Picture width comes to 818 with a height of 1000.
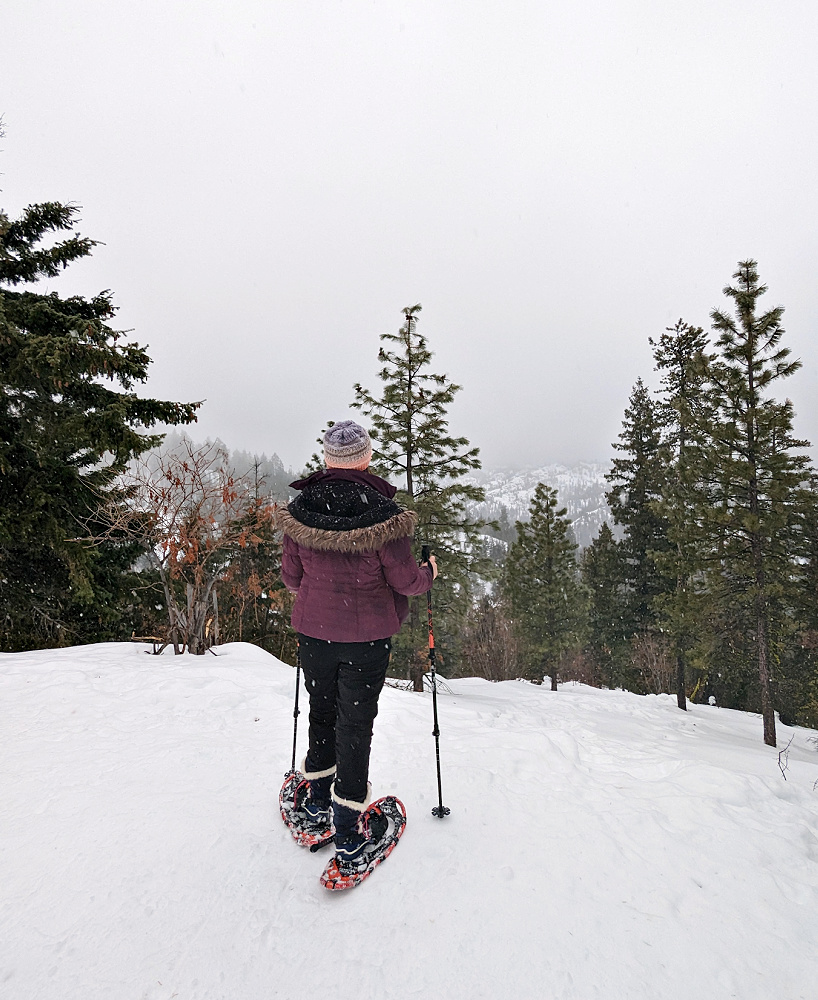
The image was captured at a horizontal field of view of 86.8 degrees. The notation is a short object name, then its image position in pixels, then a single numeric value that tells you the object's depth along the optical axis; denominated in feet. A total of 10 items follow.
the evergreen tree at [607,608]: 77.46
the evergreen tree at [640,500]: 67.46
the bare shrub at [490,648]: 99.25
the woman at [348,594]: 8.03
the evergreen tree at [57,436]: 22.62
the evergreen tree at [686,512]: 38.19
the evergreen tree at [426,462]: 44.21
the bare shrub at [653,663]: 76.07
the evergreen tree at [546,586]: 71.45
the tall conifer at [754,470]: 34.76
